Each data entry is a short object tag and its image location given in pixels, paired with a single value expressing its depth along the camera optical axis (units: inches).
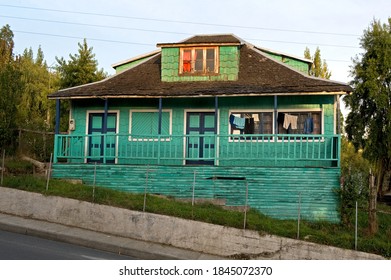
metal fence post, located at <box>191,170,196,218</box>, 482.3
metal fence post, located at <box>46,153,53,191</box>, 516.8
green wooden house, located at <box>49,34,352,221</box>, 511.2
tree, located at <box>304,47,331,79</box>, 1095.0
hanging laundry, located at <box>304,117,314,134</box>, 593.9
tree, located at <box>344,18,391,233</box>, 824.3
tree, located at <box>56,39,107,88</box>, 1035.9
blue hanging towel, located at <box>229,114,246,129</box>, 610.5
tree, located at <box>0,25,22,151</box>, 722.8
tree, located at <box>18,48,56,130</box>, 1179.9
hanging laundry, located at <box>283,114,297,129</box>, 598.2
